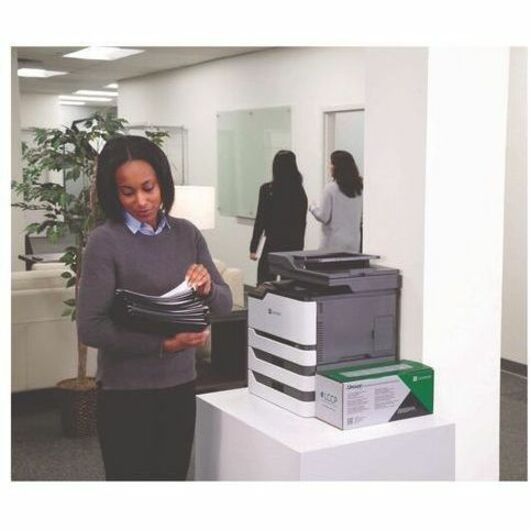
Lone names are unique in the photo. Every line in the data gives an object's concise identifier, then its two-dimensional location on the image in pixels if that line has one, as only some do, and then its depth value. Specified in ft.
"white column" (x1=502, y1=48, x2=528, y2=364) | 14.53
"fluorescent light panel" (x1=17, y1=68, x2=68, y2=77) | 30.17
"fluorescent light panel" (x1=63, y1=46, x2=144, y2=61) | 24.08
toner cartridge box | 6.20
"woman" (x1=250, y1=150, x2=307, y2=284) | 15.29
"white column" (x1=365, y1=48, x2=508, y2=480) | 6.75
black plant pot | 11.71
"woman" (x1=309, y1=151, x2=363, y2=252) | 15.40
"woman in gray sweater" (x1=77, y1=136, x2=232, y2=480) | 5.97
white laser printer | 6.47
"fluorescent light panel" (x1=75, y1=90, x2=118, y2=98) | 38.12
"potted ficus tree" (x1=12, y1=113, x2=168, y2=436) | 11.21
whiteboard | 22.31
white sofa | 12.67
